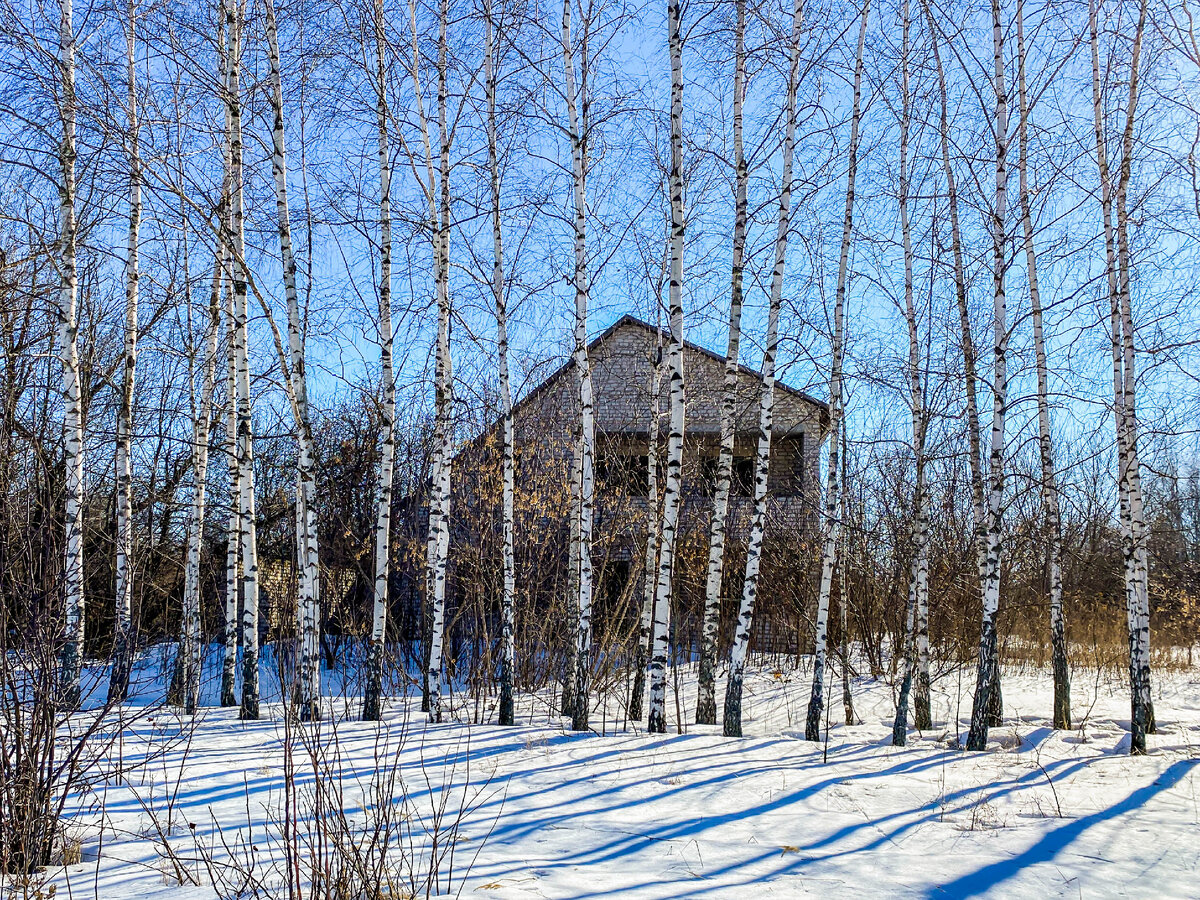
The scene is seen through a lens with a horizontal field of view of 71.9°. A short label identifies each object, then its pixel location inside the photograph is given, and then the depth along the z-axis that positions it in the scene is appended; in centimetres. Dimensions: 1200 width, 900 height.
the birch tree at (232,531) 1003
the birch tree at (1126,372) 893
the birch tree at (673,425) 811
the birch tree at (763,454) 852
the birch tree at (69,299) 926
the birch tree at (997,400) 780
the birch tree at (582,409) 844
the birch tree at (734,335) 879
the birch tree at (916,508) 879
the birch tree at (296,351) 799
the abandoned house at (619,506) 1274
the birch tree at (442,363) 919
